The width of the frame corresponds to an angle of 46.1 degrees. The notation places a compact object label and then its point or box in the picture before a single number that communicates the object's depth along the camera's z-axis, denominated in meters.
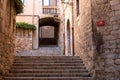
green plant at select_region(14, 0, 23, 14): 5.38
